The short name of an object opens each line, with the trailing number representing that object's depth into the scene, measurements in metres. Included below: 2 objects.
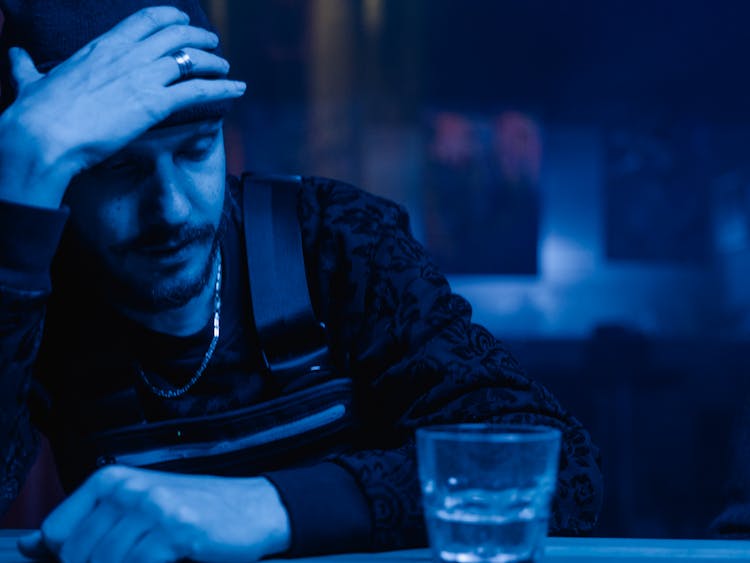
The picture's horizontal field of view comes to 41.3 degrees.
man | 0.93
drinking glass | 0.66
